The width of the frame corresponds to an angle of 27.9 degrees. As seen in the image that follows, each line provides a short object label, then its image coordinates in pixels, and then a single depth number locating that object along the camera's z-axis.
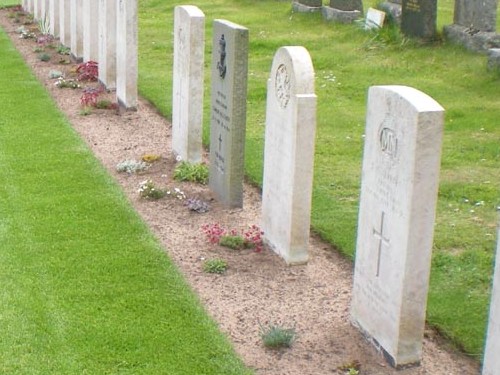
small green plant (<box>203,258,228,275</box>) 7.61
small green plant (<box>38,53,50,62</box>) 16.99
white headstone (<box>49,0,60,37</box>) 19.16
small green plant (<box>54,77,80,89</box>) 14.64
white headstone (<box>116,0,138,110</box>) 12.54
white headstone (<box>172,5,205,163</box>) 9.98
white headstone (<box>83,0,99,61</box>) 15.30
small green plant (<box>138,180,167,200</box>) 9.40
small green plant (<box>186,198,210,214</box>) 9.04
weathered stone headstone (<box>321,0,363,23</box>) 18.30
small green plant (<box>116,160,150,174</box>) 10.34
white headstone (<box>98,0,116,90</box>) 13.72
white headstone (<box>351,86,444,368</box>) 5.70
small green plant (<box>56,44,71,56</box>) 17.66
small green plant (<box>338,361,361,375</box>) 5.98
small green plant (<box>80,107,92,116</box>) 12.92
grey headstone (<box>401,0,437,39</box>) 15.68
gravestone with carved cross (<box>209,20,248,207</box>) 8.64
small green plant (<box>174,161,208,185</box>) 9.96
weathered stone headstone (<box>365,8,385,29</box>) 16.89
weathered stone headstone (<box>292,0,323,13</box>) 19.59
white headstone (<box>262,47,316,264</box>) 7.30
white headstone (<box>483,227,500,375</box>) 5.25
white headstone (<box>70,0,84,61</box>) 16.53
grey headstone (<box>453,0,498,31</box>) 14.98
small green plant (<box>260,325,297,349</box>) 6.27
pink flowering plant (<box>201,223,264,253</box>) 8.09
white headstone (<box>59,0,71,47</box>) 17.84
